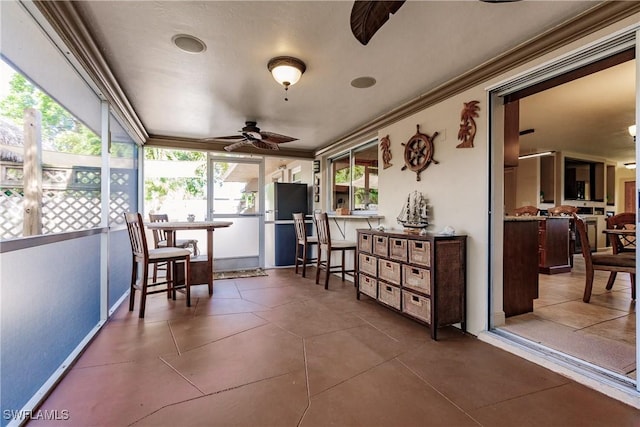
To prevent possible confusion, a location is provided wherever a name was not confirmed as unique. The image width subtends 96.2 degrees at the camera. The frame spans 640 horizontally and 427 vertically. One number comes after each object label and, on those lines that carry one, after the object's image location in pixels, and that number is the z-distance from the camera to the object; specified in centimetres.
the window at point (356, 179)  439
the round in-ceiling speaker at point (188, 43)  203
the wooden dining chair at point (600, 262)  290
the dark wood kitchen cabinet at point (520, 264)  268
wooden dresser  240
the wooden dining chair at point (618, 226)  353
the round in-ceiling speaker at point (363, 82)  270
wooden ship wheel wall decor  298
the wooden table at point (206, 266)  361
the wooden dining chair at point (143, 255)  286
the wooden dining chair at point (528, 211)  541
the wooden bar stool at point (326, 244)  391
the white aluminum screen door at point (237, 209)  511
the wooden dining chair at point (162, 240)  427
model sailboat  297
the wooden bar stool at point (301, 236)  448
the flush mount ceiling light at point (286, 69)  229
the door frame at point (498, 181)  204
